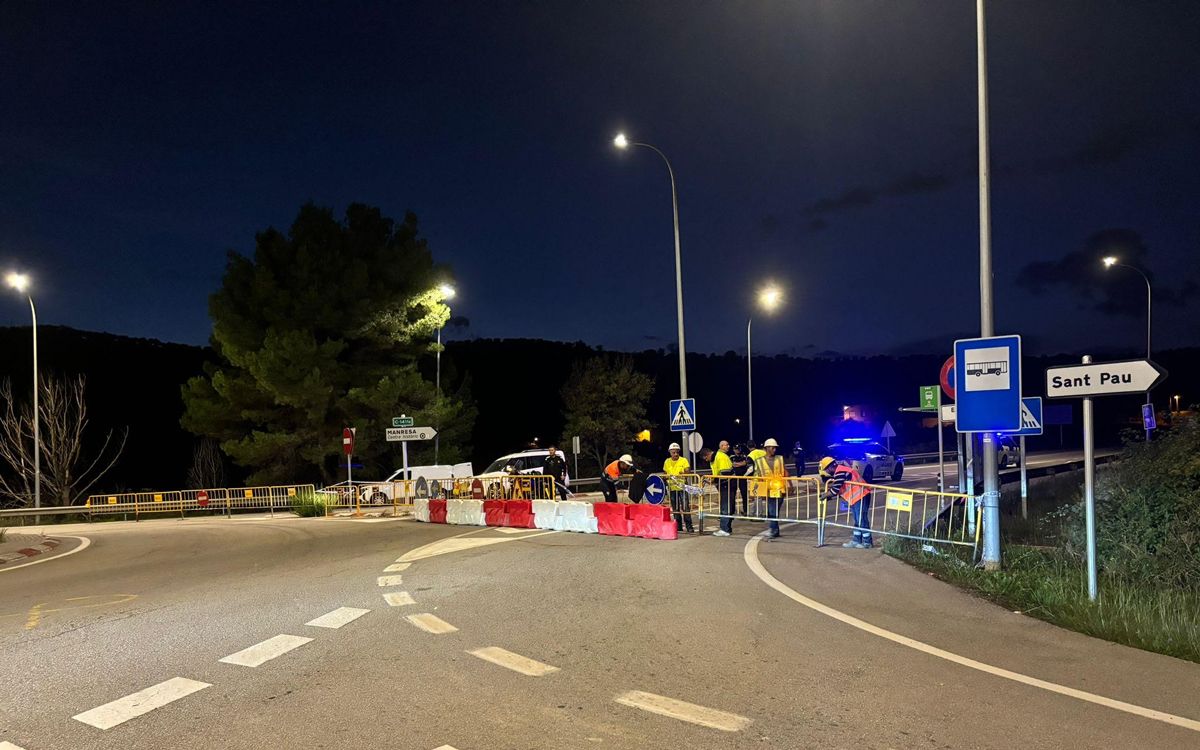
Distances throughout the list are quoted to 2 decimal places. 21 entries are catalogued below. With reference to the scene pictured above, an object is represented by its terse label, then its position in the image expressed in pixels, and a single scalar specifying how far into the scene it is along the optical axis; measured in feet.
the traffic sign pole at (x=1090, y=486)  22.50
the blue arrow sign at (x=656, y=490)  47.57
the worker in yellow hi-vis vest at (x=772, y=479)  40.98
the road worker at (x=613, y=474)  48.46
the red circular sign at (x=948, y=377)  39.86
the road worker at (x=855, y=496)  36.50
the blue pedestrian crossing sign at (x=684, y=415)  58.03
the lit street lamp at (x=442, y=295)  111.96
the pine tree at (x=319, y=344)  106.93
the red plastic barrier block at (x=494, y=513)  52.80
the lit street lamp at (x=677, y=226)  59.62
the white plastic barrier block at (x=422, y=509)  61.77
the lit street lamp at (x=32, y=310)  82.23
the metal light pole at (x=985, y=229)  29.45
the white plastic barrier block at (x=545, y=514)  48.26
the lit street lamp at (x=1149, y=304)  90.12
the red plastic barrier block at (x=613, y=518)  43.51
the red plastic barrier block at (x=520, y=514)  50.39
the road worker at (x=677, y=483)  45.75
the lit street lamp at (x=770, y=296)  86.38
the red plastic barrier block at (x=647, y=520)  42.04
